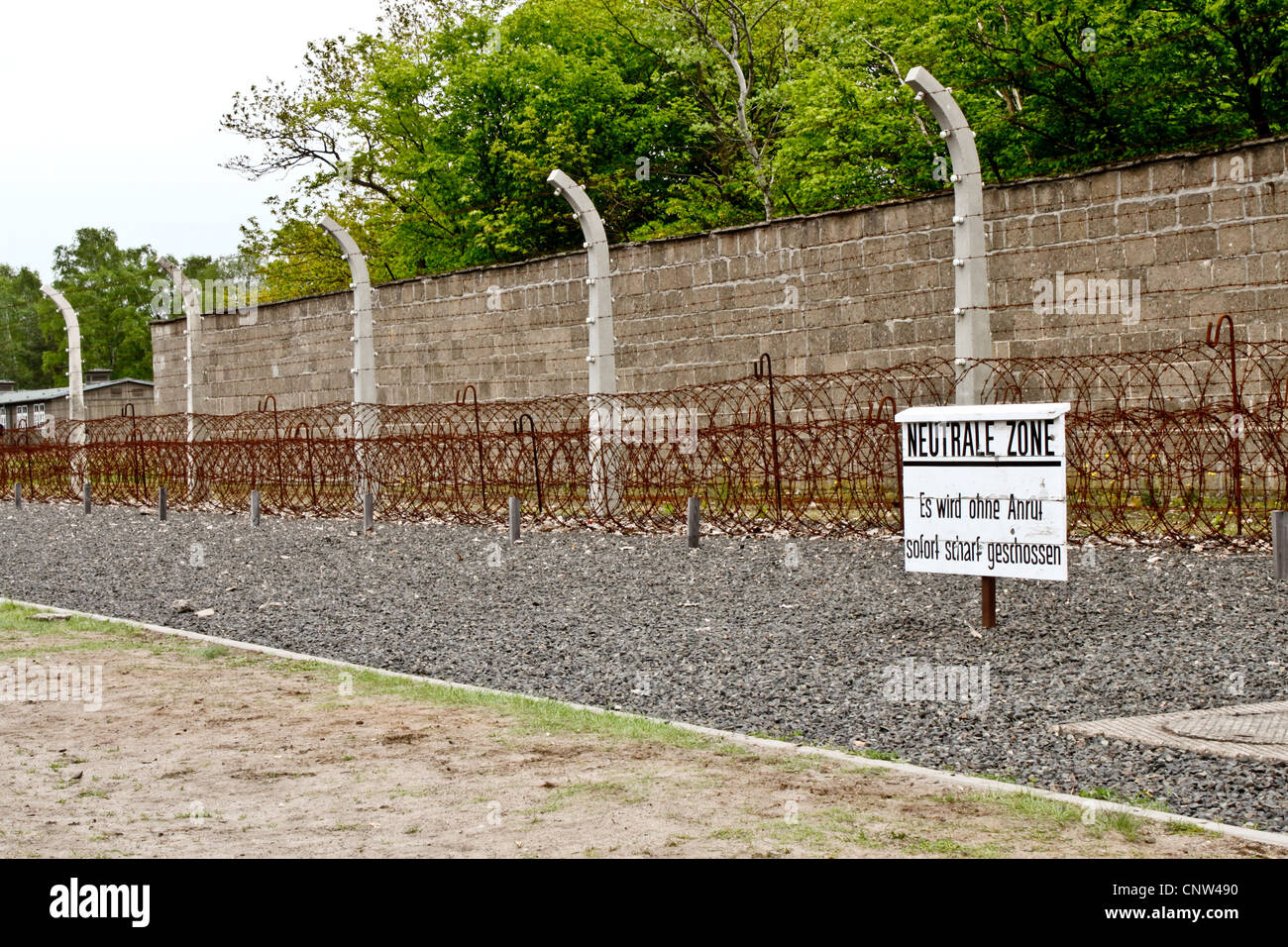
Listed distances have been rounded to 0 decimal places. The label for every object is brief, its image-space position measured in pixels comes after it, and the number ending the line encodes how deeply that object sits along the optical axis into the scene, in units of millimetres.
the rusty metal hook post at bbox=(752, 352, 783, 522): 16016
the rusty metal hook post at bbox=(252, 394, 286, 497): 22656
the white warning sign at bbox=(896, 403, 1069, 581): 9133
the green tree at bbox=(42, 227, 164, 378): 105312
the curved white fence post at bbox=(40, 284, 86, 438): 32156
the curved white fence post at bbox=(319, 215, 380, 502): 21766
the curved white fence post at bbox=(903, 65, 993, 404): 14070
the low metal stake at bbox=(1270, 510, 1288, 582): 10367
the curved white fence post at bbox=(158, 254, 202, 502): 27266
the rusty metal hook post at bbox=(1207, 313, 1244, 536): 12273
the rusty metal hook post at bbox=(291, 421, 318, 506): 21898
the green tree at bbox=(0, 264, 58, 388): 120562
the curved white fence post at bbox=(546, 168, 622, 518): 17812
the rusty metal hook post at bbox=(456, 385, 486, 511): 19012
